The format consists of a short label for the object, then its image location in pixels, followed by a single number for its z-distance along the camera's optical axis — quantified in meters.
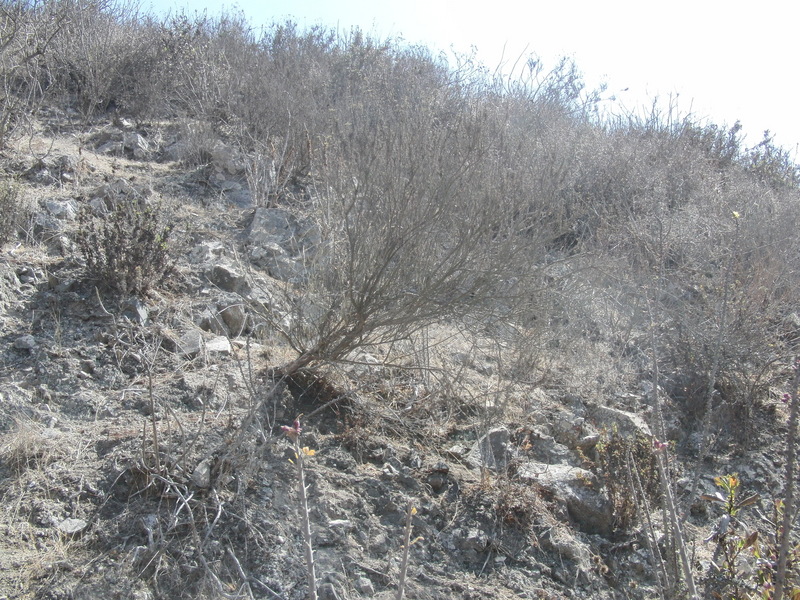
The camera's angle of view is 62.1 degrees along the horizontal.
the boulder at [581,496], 3.48
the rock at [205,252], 4.63
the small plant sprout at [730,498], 2.53
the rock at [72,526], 2.52
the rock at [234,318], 4.13
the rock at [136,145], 5.96
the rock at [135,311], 3.77
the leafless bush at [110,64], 6.52
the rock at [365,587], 2.69
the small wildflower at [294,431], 1.33
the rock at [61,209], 4.45
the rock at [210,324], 4.01
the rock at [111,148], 5.79
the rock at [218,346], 3.73
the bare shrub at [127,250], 3.82
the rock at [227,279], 4.43
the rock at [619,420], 4.31
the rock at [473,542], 3.12
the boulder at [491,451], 3.58
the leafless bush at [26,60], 4.96
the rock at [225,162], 6.00
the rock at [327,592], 2.62
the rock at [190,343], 3.69
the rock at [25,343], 3.36
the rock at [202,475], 2.76
